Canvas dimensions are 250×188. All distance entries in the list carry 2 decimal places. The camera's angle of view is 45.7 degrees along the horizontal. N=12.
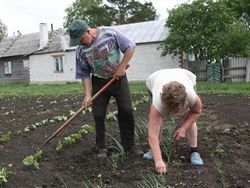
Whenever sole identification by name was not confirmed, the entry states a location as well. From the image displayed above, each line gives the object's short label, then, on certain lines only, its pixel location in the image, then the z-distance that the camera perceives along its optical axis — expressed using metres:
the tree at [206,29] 13.89
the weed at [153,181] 2.61
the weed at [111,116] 4.81
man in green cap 3.28
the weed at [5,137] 4.11
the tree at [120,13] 31.88
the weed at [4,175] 2.85
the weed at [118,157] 3.19
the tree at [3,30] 45.80
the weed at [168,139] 3.17
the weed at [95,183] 2.72
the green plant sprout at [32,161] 3.13
